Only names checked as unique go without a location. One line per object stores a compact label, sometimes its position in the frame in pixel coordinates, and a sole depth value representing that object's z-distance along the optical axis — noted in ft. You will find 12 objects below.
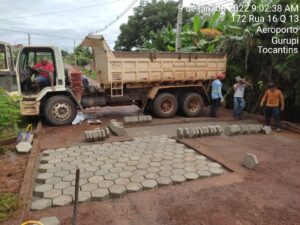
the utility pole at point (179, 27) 32.85
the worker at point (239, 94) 25.86
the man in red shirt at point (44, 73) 21.84
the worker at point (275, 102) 22.37
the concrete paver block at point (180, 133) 18.99
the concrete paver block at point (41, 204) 10.42
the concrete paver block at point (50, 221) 8.97
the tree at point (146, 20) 76.76
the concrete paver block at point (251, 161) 13.96
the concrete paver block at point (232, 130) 19.99
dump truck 22.04
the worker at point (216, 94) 25.66
